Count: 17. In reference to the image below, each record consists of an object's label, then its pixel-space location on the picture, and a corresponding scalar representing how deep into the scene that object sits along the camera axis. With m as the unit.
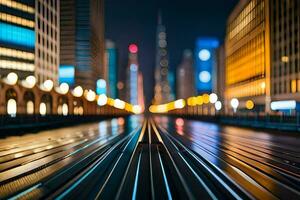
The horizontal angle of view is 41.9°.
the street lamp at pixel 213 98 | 82.51
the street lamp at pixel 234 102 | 63.65
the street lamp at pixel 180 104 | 167.50
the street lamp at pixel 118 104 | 162.50
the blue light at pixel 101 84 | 157.50
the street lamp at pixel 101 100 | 108.00
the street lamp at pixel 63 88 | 79.00
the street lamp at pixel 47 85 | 70.94
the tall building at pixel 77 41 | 183.50
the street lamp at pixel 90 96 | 95.99
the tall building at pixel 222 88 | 191.75
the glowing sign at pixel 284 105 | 79.69
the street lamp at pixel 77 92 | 87.88
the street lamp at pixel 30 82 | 63.41
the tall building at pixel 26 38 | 110.75
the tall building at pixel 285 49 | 84.19
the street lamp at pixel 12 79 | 55.81
